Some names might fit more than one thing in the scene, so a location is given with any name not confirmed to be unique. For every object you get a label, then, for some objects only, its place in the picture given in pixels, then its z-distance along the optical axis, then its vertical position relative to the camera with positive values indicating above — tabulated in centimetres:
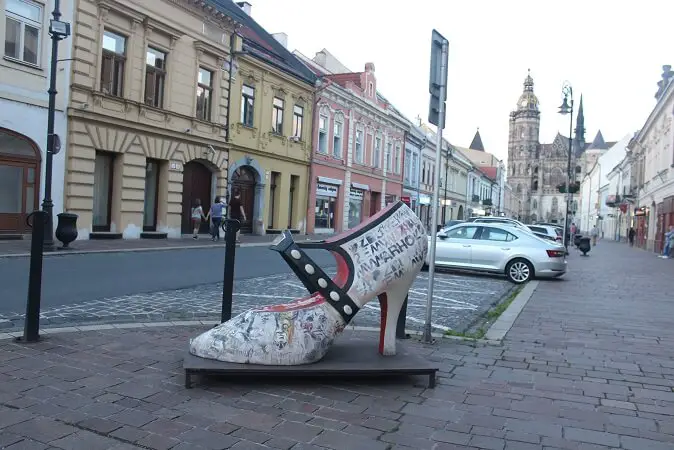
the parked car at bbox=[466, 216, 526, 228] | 2591 +76
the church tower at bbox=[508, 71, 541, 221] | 14212 +2215
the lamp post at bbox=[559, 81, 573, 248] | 2872 +648
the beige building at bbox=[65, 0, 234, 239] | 1869 +361
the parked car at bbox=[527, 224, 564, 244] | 2558 +34
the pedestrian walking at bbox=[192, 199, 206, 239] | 2270 +17
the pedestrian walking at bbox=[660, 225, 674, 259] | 2875 +16
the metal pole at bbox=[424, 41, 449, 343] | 653 +58
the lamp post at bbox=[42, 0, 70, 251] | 1473 +191
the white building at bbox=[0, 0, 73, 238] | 1658 +301
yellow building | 2633 +440
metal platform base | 436 -106
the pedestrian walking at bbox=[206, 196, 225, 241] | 2227 +20
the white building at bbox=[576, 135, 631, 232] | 8006 +786
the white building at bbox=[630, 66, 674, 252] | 3225 +459
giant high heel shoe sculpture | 450 -55
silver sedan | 1470 -38
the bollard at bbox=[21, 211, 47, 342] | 554 -67
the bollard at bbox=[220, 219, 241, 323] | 596 -47
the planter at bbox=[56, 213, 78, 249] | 1540 -37
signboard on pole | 677 +172
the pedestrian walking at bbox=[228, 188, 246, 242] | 2646 +73
